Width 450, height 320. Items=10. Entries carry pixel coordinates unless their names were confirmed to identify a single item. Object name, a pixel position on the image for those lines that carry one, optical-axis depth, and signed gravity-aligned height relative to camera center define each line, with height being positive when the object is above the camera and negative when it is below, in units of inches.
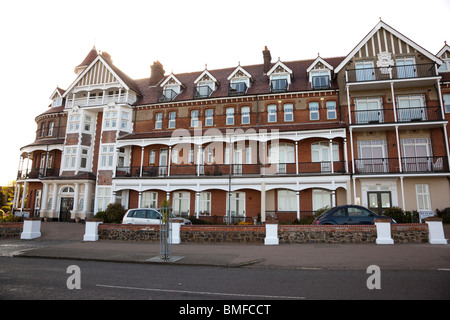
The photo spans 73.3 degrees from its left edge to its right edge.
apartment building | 832.3 +228.7
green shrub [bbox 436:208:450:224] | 728.0 +4.2
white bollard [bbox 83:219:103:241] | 626.8 -36.0
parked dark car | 528.1 -1.8
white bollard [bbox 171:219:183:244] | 573.9 -33.6
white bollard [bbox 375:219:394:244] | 489.7 -25.3
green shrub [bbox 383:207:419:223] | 695.9 +0.7
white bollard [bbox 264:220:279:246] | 528.7 -33.0
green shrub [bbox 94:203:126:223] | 862.5 -4.1
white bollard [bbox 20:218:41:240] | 674.2 -38.1
